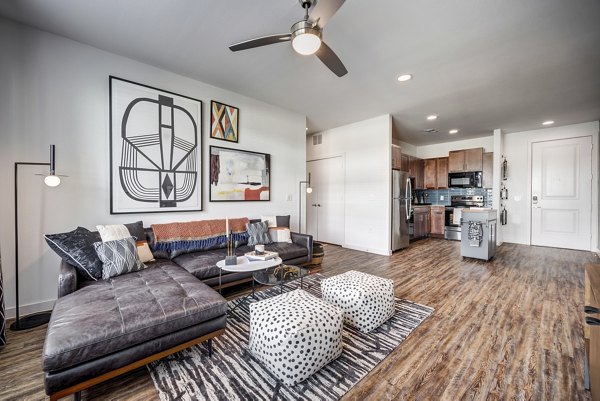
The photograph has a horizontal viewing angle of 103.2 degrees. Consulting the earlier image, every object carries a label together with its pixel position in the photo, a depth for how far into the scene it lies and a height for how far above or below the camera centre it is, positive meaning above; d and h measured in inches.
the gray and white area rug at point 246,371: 57.7 -47.1
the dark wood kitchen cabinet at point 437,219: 264.7 -22.1
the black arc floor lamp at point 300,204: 191.9 -4.0
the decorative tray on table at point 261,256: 102.2 -24.7
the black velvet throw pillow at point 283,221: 160.9 -14.9
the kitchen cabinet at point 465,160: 245.9 +42.2
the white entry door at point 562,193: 203.5 +6.2
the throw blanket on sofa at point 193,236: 116.3 -19.8
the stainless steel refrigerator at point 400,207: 196.9 -7.0
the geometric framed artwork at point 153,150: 112.3 +25.2
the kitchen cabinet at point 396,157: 200.6 +36.2
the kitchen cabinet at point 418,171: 270.8 +33.7
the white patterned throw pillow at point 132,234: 96.9 -15.1
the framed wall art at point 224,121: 143.3 +48.4
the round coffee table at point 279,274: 92.9 -31.7
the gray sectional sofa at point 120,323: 49.9 -30.2
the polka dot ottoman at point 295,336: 60.3 -36.4
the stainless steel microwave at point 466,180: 247.3 +21.4
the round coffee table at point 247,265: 91.7 -26.7
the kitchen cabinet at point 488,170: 239.8 +30.6
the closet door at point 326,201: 227.3 -1.8
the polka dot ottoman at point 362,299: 83.4 -36.1
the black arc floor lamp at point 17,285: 84.6 -31.0
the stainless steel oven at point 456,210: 254.2 -11.5
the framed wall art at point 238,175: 145.0 +15.6
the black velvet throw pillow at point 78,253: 82.4 -19.1
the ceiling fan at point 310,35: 65.6 +51.9
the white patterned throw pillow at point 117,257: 85.9 -21.9
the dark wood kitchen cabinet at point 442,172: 270.8 +31.2
